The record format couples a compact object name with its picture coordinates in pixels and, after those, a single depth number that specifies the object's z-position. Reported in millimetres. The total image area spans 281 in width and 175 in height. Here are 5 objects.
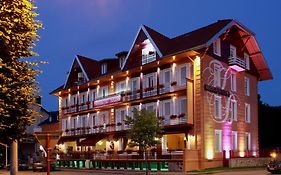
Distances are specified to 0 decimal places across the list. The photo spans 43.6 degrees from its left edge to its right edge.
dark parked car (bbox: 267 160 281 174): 29278
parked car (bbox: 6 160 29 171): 43810
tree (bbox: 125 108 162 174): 30690
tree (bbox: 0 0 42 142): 8185
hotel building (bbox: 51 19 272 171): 33949
